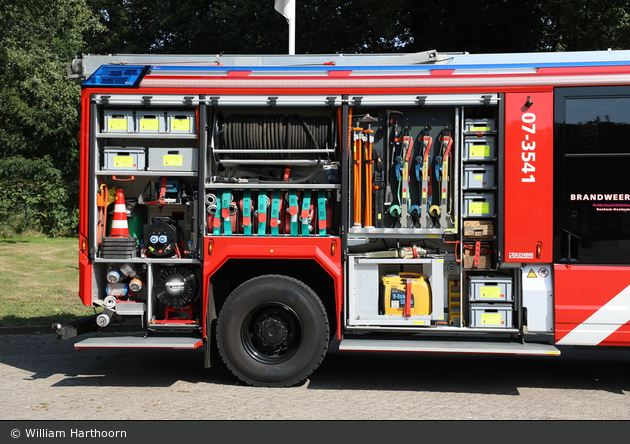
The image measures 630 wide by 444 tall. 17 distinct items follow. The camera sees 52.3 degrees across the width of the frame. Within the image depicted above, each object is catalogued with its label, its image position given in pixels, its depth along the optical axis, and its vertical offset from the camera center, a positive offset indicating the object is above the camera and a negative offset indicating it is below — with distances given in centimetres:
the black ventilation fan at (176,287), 667 -78
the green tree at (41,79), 1816 +406
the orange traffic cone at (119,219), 672 -7
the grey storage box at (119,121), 667 +95
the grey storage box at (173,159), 664 +55
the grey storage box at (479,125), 638 +86
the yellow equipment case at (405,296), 648 -85
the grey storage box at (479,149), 638 +62
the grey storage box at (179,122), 664 +94
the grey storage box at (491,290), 636 -78
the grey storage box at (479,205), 638 +6
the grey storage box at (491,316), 635 -104
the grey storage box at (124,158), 670 +57
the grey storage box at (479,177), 638 +34
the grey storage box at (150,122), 665 +94
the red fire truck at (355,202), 615 +9
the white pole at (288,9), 836 +273
